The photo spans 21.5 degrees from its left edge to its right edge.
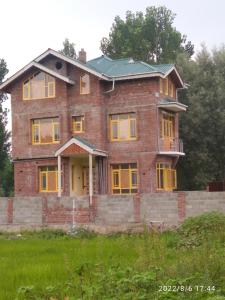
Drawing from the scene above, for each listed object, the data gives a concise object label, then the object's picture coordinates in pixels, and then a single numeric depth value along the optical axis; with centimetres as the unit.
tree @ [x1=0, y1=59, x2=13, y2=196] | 4516
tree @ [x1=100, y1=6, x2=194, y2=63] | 5166
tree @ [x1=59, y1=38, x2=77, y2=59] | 5503
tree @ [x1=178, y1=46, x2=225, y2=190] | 3897
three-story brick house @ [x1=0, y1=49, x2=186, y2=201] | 3155
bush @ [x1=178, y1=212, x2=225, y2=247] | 1584
